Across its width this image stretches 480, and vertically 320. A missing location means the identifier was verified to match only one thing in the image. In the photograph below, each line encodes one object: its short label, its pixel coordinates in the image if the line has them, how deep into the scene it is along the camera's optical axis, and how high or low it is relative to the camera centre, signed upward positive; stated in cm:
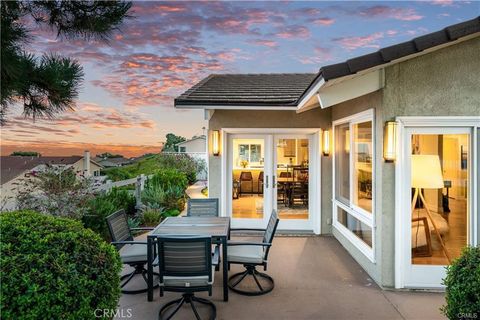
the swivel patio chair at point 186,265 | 388 -135
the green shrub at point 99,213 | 715 -128
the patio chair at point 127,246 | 493 -154
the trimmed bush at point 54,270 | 252 -96
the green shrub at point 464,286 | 272 -117
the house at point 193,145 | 3209 +133
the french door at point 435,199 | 496 -69
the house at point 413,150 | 485 +10
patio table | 462 -117
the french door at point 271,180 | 850 -63
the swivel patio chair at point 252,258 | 485 -156
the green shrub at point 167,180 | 1266 -89
